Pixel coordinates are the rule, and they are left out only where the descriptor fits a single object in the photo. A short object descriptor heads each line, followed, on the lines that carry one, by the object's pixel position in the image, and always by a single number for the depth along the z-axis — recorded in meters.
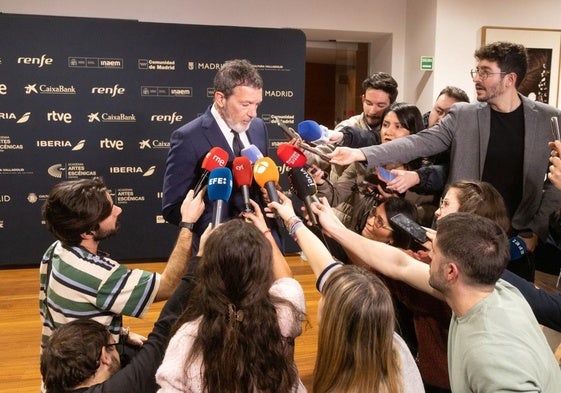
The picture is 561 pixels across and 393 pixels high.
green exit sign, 4.66
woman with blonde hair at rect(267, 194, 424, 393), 1.18
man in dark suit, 1.98
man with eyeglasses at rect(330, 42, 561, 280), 2.28
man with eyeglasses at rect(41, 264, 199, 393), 1.30
